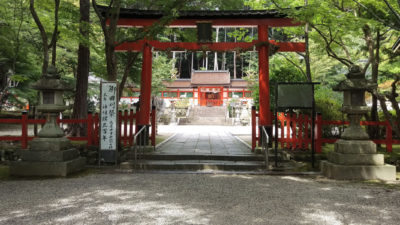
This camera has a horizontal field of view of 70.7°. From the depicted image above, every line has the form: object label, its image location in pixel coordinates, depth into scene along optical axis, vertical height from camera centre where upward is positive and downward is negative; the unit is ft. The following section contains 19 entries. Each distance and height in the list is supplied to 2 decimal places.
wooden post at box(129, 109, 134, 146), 28.14 -0.95
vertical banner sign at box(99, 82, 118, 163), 23.59 -0.02
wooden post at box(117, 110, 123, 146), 26.88 +0.13
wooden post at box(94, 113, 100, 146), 26.01 -0.97
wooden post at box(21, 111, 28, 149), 24.03 -0.94
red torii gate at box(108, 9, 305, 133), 28.35 +8.15
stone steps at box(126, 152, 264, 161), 24.97 -3.16
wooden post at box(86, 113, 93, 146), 25.08 -0.77
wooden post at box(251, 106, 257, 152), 27.40 -0.63
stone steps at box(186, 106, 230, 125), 87.40 +1.82
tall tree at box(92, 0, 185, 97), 24.47 +8.42
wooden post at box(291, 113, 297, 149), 26.32 -0.86
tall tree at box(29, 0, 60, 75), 25.24 +8.25
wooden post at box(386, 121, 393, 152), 25.57 -1.42
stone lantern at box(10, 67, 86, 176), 20.13 -1.81
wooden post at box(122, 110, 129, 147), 27.01 -0.56
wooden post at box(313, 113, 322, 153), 25.43 -1.09
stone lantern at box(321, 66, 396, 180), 19.45 -1.80
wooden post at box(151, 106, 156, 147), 28.39 -0.21
